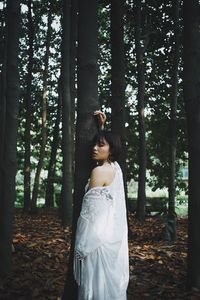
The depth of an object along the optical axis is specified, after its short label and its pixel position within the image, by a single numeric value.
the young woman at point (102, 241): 3.37
